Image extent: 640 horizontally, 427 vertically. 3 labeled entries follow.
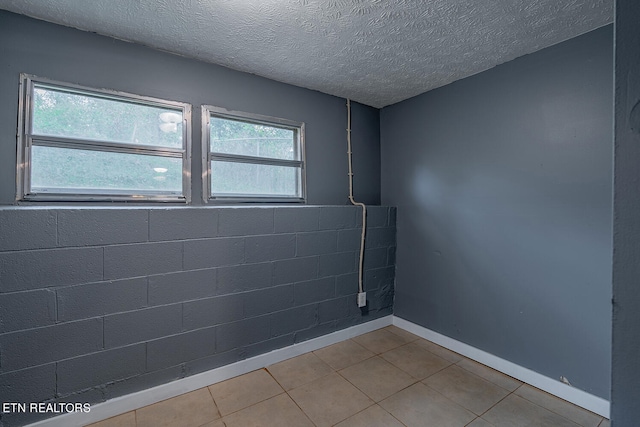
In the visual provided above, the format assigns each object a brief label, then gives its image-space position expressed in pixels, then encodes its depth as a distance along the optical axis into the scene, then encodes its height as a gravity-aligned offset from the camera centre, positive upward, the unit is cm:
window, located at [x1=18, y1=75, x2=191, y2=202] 162 +43
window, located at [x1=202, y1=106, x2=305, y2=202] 217 +47
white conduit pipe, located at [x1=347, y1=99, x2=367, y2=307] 268 -8
